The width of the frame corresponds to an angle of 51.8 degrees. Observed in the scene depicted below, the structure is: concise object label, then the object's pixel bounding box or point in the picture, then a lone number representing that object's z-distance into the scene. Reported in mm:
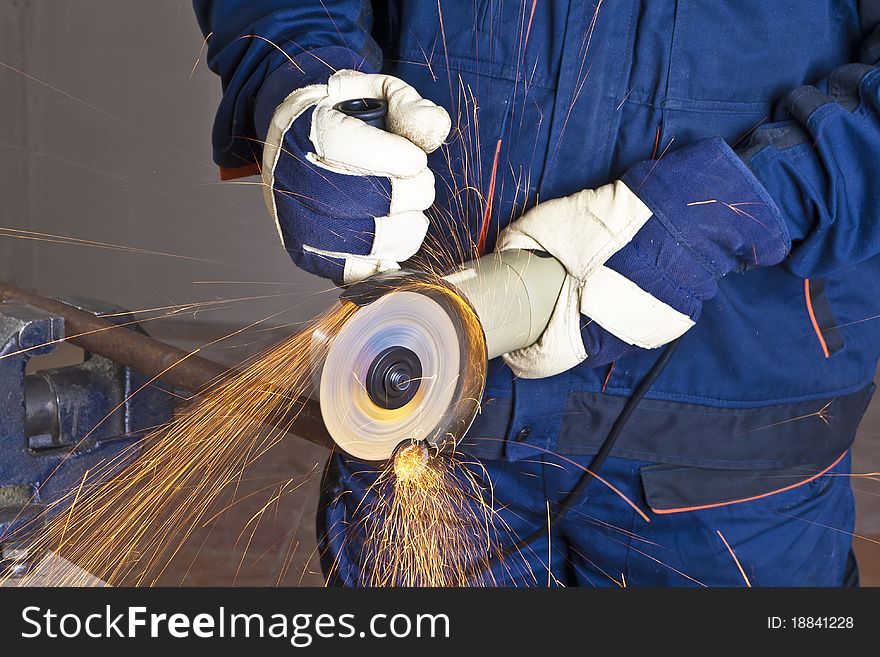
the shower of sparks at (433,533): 1423
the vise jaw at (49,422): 1087
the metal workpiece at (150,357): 1181
